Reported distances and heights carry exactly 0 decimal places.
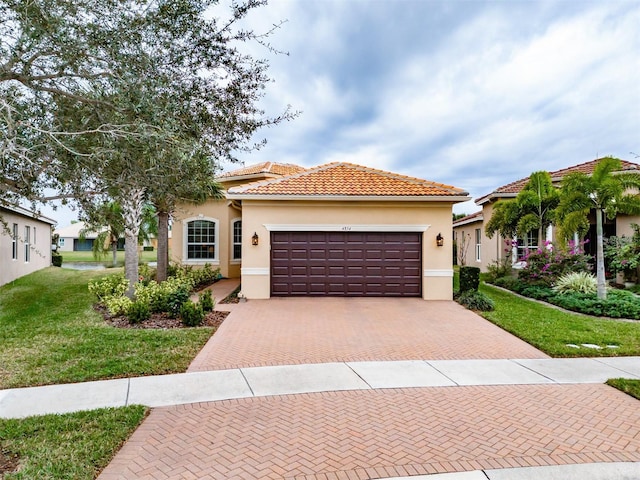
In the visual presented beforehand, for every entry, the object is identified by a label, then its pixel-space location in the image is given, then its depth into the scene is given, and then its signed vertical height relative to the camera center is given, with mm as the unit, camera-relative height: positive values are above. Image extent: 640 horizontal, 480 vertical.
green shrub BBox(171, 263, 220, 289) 17847 -1184
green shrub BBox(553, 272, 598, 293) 13632 -1255
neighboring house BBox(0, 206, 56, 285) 17391 +104
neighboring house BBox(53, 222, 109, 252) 57875 +987
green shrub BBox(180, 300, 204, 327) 10133 -1655
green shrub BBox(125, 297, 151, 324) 10250 -1619
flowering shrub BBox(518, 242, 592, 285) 15195 -618
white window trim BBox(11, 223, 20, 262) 18384 -42
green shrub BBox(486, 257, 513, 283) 18953 -1102
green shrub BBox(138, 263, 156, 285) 17569 -1146
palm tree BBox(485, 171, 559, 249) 15742 +1530
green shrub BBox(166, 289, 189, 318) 10969 -1424
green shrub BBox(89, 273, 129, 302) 13023 -1319
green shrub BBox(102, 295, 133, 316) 11148 -1560
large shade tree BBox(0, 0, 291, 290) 4859 +2175
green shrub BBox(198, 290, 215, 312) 11664 -1530
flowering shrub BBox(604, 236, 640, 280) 14797 -326
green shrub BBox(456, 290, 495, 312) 12477 -1703
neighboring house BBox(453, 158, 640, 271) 16922 +637
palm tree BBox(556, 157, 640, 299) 12422 +1457
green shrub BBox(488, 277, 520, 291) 16938 -1518
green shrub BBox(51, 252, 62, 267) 28266 -855
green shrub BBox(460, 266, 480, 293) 14062 -1070
